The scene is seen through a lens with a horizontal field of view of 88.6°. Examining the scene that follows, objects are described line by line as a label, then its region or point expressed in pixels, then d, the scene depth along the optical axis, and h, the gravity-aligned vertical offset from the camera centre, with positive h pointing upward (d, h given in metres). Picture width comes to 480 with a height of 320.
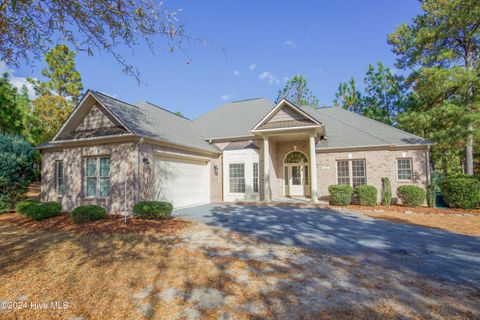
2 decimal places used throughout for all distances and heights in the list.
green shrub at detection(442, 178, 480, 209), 12.70 -1.39
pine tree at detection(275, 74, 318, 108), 35.97 +11.41
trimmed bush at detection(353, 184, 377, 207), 13.87 -1.48
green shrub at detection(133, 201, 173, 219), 9.80 -1.47
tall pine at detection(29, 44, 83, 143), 23.09 +8.45
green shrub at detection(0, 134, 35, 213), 12.38 +0.40
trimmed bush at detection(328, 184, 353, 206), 13.72 -1.42
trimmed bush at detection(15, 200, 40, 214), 11.16 -1.38
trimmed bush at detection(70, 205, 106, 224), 9.56 -1.55
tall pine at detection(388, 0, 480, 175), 15.09 +6.95
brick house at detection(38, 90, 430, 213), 11.30 +0.98
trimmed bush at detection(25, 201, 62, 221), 10.34 -1.51
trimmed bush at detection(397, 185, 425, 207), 13.73 -1.53
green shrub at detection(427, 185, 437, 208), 13.73 -1.67
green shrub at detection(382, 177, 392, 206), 14.16 -1.38
